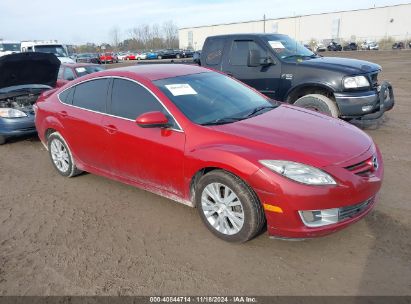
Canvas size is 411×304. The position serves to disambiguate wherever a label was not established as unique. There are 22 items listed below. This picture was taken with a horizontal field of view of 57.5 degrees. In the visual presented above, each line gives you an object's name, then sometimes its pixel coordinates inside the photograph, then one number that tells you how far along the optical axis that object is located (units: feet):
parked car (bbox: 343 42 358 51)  200.13
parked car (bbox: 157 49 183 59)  172.04
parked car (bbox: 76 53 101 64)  126.99
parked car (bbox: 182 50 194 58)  166.91
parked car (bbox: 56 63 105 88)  33.84
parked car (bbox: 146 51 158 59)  175.94
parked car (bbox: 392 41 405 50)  182.60
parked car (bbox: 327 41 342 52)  200.13
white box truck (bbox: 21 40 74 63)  62.54
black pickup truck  21.39
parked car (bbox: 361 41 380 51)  193.22
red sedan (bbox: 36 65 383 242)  10.14
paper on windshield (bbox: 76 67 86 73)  34.15
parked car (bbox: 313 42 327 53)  200.54
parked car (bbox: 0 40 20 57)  91.48
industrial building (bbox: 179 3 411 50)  240.32
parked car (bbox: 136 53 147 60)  182.29
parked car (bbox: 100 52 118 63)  158.27
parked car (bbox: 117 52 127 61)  184.90
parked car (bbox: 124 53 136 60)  183.62
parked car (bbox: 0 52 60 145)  23.93
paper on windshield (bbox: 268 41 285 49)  24.02
